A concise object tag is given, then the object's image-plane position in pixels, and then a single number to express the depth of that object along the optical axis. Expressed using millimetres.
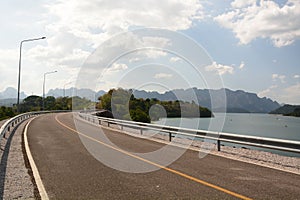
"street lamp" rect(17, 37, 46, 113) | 40212
